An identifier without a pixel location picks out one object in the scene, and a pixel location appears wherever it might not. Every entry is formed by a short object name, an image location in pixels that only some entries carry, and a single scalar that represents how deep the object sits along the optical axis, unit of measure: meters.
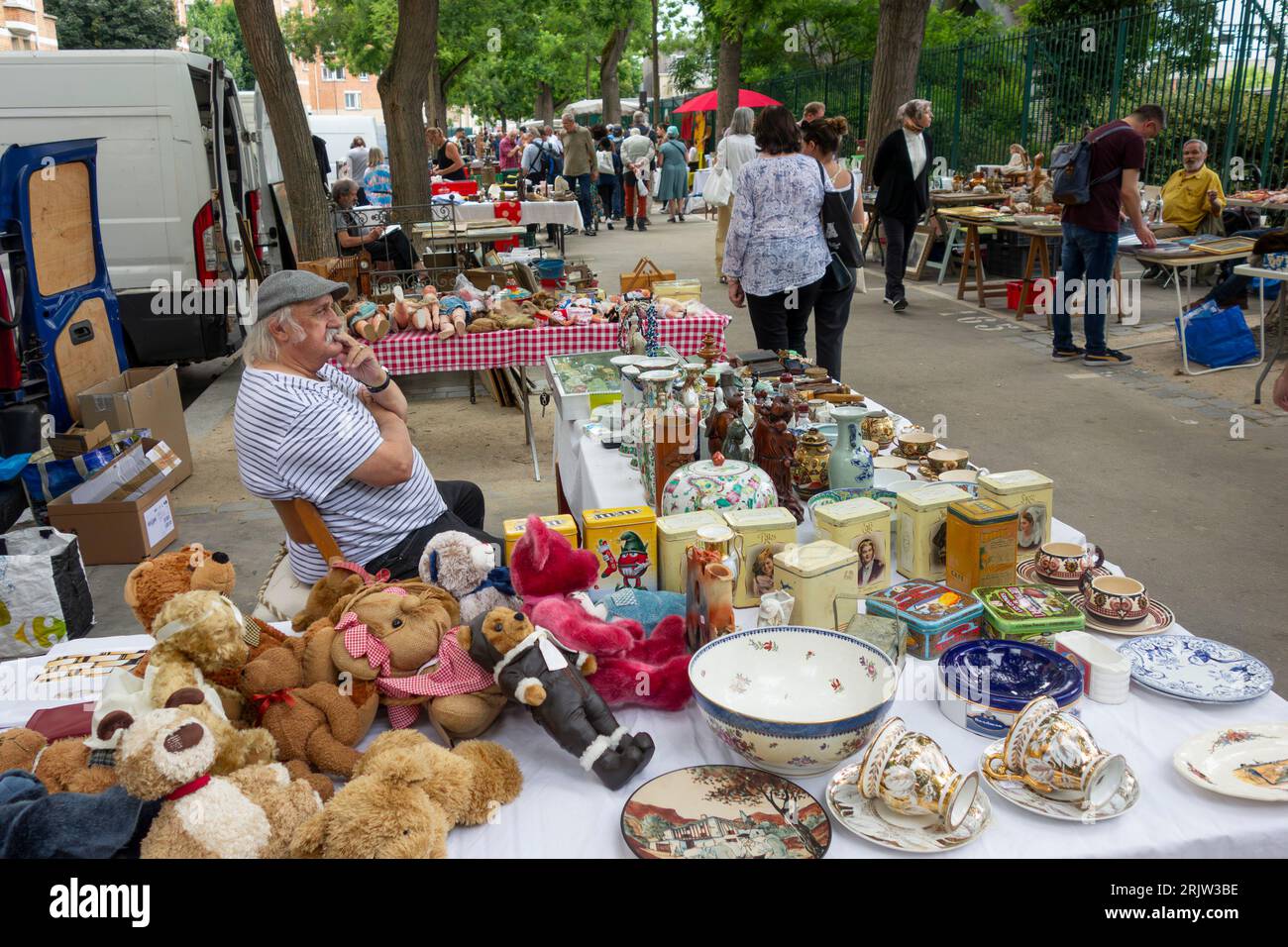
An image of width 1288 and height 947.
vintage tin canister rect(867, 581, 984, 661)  2.00
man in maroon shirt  6.70
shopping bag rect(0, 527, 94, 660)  3.72
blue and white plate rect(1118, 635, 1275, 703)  1.83
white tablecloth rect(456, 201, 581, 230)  12.02
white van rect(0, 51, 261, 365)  6.78
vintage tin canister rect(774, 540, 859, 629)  1.99
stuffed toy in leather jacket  1.64
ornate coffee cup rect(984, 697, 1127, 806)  1.52
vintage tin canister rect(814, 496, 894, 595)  2.16
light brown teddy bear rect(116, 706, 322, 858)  1.35
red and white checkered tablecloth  5.29
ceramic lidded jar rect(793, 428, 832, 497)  2.67
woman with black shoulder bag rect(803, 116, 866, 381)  5.60
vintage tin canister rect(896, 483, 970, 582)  2.24
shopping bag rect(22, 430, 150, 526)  4.71
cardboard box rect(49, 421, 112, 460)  4.81
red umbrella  20.97
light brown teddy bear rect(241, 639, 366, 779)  1.65
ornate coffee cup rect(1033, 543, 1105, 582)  2.25
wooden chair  2.78
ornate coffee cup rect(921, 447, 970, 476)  2.79
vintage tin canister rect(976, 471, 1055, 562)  2.29
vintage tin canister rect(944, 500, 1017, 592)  2.14
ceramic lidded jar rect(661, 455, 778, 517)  2.36
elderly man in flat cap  2.71
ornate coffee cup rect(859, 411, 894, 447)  3.17
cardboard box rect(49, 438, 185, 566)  4.60
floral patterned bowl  1.59
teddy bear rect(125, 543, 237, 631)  1.96
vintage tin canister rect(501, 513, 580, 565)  2.19
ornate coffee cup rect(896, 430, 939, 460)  2.92
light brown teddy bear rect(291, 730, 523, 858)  1.38
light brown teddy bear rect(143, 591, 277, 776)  1.53
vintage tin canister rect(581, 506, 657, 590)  2.22
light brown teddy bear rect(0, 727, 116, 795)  1.47
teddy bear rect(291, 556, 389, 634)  2.04
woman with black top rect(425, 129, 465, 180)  15.02
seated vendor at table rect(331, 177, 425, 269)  9.47
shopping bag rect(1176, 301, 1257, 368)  7.18
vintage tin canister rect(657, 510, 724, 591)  2.22
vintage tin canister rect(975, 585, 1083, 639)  1.98
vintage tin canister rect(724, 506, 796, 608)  2.16
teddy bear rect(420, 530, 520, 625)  1.95
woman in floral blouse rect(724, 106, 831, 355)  5.07
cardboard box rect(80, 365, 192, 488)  5.13
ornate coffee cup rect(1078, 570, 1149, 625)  2.10
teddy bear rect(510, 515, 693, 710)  1.79
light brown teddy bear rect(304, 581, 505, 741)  1.73
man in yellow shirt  8.93
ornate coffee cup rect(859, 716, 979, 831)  1.49
